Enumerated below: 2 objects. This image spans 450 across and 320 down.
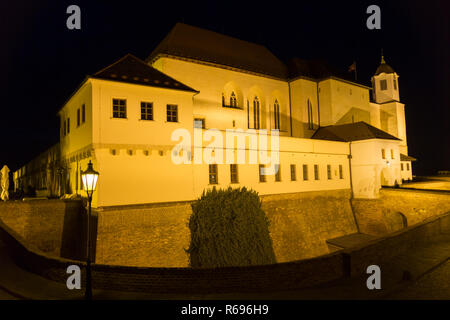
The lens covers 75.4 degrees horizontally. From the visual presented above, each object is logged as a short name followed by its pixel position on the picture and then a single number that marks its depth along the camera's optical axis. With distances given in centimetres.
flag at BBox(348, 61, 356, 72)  3844
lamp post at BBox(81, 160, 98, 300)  767
